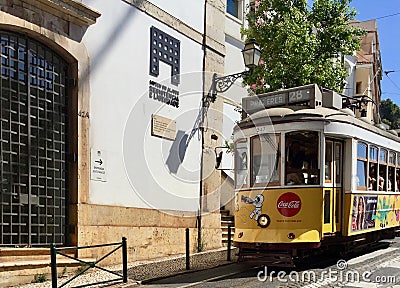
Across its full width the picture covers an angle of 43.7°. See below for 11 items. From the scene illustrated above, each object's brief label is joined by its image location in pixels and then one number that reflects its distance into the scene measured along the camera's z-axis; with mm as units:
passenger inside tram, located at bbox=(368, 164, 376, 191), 10605
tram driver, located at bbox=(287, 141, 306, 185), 9125
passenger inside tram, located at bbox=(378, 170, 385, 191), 11164
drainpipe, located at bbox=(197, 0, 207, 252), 13703
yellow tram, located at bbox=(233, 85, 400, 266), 8914
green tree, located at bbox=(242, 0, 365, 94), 13531
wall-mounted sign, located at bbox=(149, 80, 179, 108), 12234
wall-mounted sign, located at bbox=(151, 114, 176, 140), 12227
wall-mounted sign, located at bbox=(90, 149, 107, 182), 10250
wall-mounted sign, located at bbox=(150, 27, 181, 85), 12250
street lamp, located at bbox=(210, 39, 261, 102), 12344
